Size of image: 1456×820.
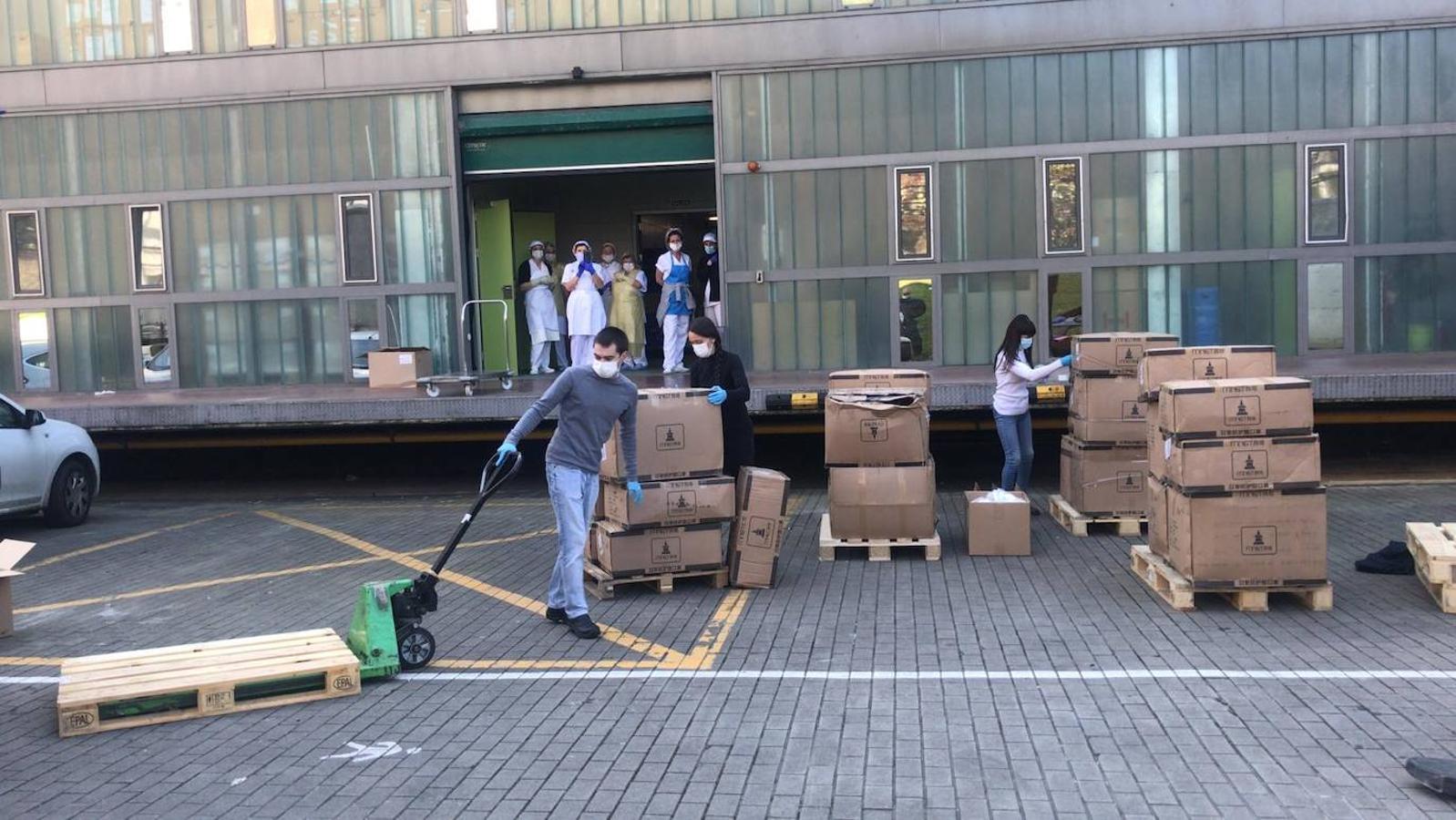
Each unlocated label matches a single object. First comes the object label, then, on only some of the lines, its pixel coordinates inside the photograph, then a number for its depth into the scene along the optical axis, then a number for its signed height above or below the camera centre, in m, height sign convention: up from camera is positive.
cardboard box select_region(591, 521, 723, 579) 9.17 -1.57
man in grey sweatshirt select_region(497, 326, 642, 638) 8.09 -0.72
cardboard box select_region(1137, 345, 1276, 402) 9.64 -0.45
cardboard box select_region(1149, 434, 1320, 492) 8.18 -1.00
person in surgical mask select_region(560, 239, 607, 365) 17.30 +0.25
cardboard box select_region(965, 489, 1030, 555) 10.37 -1.68
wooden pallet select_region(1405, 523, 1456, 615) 8.11 -1.65
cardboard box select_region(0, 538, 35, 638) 8.38 -1.42
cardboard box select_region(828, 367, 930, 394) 10.68 -0.54
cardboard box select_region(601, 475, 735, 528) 9.16 -1.26
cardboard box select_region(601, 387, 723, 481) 9.27 -0.83
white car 12.66 -1.22
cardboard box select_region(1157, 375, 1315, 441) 8.21 -0.67
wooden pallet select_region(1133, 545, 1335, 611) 8.26 -1.83
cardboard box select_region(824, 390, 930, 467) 10.14 -0.89
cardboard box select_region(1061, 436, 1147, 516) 10.92 -1.43
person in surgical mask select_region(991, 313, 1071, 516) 11.51 -0.79
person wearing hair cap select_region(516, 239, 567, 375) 18.91 +0.26
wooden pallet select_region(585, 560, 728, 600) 9.20 -1.80
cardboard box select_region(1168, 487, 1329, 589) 8.17 -1.46
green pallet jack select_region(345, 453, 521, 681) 7.17 -1.59
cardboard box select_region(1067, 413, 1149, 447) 10.78 -1.02
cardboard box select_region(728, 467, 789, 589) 9.39 -1.50
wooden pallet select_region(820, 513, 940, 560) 10.25 -1.78
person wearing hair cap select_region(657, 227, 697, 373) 17.56 +0.30
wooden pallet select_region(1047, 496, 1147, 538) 11.03 -1.80
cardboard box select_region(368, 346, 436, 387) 16.44 -0.47
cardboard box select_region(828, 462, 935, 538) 10.20 -1.42
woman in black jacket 10.09 -0.48
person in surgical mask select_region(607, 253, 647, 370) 18.88 +0.24
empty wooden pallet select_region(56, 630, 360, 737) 6.53 -1.71
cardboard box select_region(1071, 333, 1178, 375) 10.83 -0.39
